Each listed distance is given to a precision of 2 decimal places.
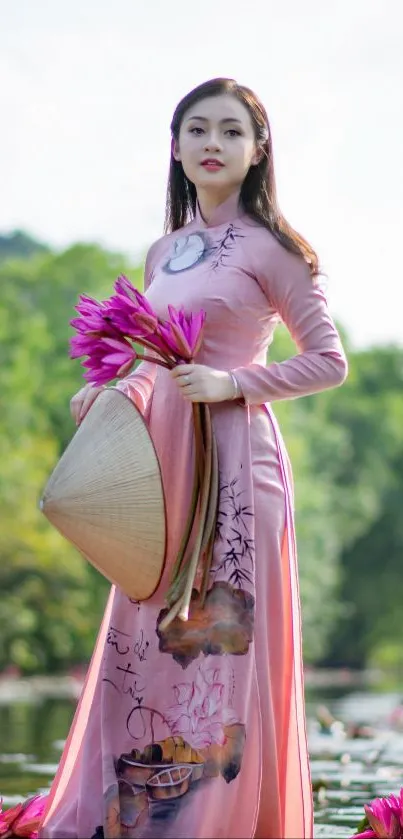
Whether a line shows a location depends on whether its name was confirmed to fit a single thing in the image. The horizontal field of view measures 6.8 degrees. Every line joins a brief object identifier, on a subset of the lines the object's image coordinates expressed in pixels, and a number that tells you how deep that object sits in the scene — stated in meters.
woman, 8.58
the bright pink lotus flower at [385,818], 9.02
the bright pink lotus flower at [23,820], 9.03
